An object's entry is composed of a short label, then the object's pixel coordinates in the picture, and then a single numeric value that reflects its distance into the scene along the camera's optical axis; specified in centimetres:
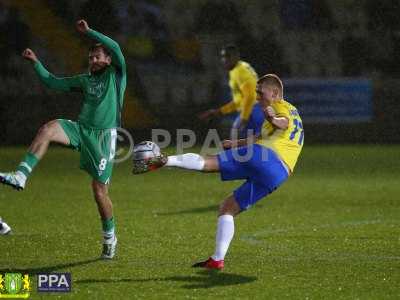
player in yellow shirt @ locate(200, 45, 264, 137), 3759
